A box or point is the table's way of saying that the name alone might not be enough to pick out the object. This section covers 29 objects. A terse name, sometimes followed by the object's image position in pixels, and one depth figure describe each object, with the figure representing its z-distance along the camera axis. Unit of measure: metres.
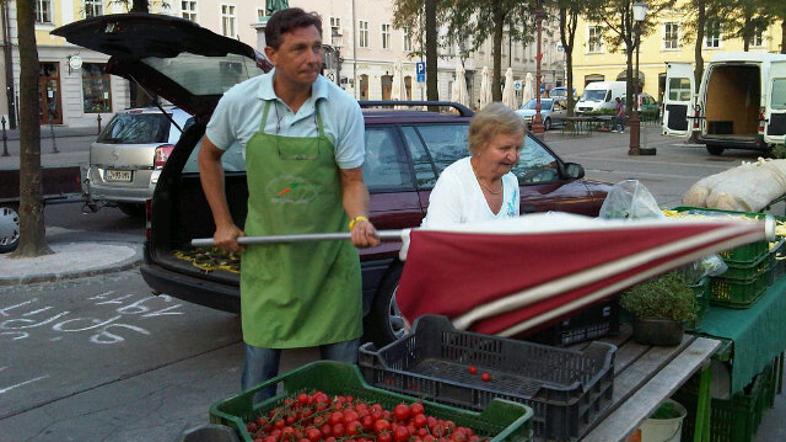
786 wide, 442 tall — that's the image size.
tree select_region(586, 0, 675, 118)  36.88
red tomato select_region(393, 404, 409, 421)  2.45
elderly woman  3.40
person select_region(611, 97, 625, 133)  38.28
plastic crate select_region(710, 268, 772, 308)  4.31
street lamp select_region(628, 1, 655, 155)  24.78
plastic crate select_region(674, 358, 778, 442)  4.39
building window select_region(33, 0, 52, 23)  40.84
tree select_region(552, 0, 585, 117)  36.22
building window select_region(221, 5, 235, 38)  48.78
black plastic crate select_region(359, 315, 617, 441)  2.54
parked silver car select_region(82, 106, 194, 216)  11.95
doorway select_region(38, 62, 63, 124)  41.31
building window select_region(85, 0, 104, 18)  39.63
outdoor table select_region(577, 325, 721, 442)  2.77
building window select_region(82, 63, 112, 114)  43.12
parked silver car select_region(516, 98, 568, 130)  38.74
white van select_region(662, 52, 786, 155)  21.52
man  3.12
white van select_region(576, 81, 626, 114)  46.81
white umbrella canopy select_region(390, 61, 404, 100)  44.09
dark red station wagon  4.53
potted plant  3.64
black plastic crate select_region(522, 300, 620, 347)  3.58
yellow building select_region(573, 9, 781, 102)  61.72
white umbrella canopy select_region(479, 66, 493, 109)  46.34
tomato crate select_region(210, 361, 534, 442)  2.35
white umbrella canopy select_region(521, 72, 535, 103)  53.28
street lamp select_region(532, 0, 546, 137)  29.20
